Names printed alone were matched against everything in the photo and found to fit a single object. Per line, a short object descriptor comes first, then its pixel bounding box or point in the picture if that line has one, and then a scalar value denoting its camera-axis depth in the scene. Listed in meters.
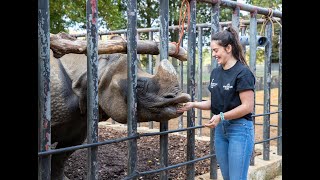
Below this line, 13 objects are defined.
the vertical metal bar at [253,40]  4.93
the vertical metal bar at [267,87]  5.40
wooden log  2.98
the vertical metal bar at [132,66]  3.06
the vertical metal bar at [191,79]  3.91
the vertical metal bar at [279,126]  5.89
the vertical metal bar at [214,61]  4.26
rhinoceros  3.14
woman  3.06
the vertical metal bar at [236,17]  4.62
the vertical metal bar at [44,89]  2.47
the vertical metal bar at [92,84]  2.78
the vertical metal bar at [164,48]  3.50
